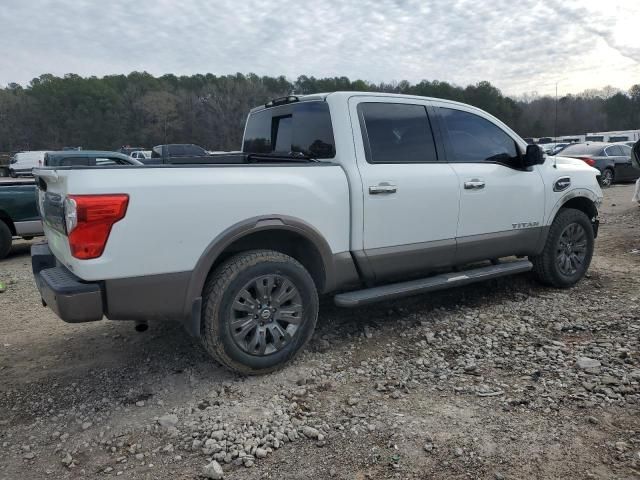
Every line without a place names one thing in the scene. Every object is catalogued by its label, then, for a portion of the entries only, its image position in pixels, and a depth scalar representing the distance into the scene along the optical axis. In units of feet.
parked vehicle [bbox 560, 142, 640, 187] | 58.34
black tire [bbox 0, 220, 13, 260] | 27.30
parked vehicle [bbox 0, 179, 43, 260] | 27.32
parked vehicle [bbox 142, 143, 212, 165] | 87.31
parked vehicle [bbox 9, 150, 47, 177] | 110.22
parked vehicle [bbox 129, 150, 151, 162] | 107.65
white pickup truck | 10.13
